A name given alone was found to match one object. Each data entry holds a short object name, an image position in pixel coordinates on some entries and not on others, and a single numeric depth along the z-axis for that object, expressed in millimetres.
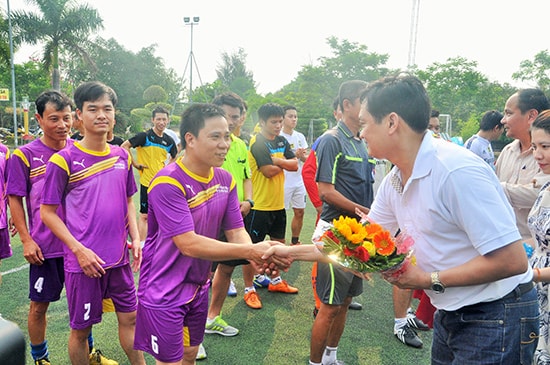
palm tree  26719
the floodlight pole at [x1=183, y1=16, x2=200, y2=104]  26534
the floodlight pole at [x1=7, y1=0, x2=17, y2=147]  23470
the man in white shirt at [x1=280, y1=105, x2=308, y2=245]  6879
